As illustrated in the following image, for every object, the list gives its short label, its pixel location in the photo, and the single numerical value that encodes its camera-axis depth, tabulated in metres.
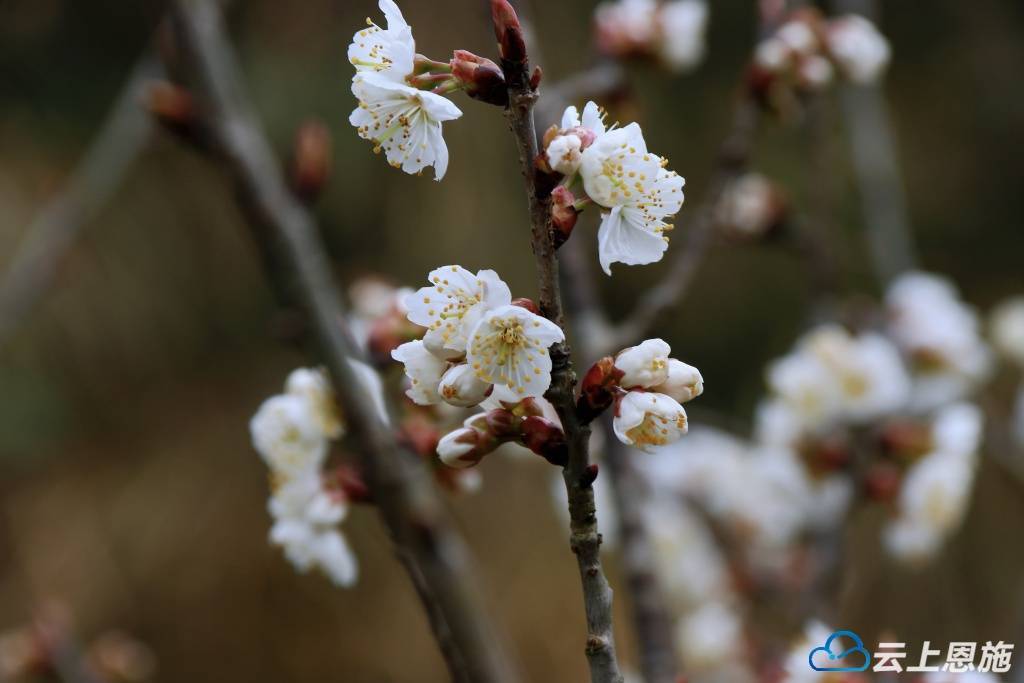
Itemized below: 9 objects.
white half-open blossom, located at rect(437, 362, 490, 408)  1.01
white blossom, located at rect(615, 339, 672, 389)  1.01
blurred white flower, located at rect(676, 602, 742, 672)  1.74
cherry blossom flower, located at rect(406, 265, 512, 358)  1.01
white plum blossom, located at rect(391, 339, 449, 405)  1.02
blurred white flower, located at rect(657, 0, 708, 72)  1.54
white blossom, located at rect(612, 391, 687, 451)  1.01
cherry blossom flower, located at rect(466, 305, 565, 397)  1.00
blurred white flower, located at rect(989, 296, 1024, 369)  2.19
